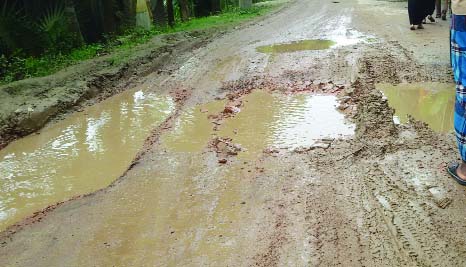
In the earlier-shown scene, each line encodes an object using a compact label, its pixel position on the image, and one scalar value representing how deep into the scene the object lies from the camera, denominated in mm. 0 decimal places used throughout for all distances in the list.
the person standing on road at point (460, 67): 3350
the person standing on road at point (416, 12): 10172
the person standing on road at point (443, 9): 11555
